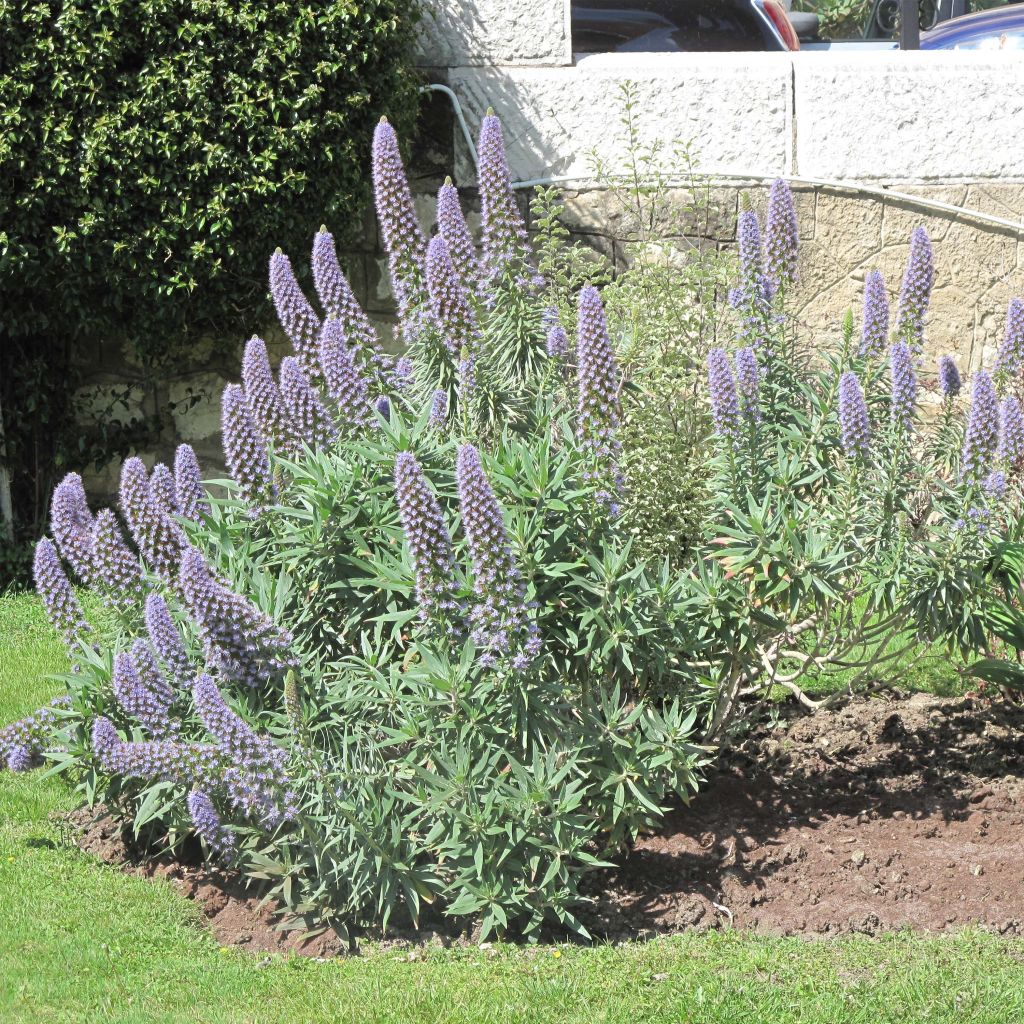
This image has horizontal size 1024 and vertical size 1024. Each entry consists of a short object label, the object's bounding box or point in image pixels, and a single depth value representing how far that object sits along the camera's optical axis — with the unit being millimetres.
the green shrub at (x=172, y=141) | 13977
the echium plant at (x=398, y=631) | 7883
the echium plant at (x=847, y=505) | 8672
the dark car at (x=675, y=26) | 19141
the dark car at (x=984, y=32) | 25141
